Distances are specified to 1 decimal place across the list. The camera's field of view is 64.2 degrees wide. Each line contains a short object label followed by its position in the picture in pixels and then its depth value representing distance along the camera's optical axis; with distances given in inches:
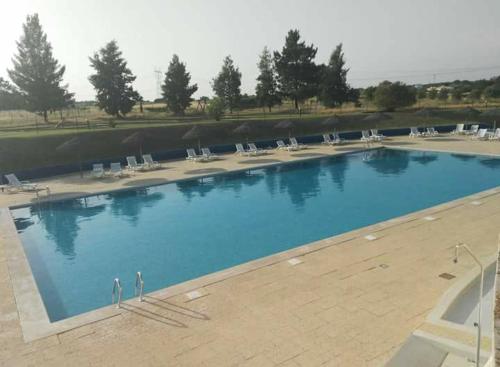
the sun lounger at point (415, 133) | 1079.0
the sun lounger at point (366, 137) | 1010.5
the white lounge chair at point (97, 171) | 724.0
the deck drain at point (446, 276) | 276.1
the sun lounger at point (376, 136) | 1021.7
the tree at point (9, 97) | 1280.8
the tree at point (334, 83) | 1679.4
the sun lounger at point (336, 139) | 1009.6
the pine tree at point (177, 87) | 1578.5
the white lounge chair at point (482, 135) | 961.7
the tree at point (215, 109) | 1266.0
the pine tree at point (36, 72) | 1242.6
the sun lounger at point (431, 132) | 1075.0
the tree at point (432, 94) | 2222.2
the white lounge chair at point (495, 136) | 938.1
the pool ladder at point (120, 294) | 254.3
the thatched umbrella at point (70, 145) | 701.9
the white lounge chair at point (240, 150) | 913.6
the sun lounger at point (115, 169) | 736.3
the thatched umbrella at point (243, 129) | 889.2
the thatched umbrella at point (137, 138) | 765.3
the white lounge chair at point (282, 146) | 940.0
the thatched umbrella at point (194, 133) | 817.7
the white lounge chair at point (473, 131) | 1040.2
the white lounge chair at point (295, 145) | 950.4
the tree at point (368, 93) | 1858.3
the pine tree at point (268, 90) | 1727.4
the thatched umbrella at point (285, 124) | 938.1
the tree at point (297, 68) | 1667.1
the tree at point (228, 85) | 1721.2
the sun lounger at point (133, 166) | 772.6
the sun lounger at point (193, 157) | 861.2
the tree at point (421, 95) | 1949.4
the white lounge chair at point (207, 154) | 869.8
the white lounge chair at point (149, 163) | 786.1
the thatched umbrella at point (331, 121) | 973.8
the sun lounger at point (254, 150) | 906.7
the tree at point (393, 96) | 1533.0
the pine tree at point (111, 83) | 1443.2
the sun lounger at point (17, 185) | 634.8
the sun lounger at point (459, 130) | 1064.1
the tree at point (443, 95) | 2074.6
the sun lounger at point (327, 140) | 1016.7
